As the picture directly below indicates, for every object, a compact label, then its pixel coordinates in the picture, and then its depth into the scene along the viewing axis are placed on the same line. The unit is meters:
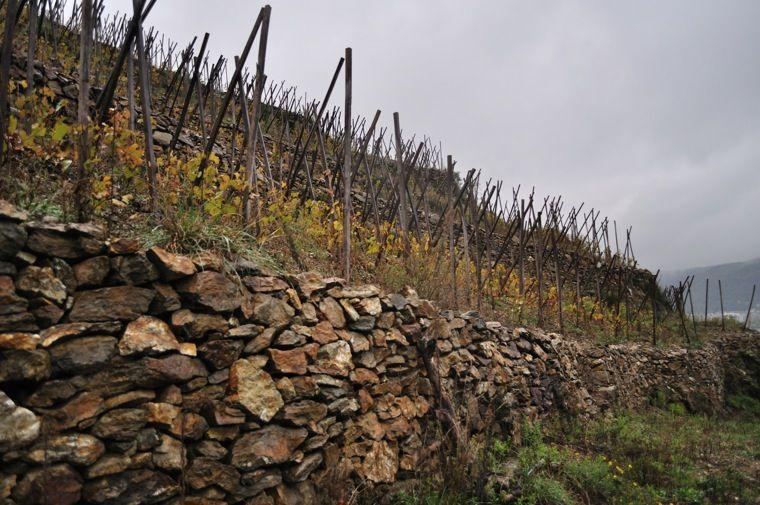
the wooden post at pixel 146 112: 3.17
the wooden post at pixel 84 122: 2.58
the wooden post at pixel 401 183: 6.28
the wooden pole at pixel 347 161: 4.66
